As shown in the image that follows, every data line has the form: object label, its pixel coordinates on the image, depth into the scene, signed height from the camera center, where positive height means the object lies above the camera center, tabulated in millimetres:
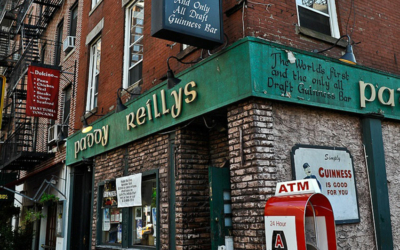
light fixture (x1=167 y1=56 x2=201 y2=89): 6512 +2170
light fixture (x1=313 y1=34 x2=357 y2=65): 6129 +2367
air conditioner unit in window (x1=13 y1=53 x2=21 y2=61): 19761 +8011
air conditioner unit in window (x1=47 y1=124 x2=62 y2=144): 12915 +2701
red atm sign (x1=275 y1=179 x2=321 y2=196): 4301 +255
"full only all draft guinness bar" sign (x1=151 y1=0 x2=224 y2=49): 5523 +2720
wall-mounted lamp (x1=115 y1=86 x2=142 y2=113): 8367 +2532
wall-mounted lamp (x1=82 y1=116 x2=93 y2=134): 9470 +2063
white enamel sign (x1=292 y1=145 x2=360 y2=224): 5723 +543
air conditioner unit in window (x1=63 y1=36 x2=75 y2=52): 13374 +5785
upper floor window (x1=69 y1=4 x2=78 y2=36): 13992 +6887
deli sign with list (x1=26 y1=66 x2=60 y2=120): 12086 +3793
